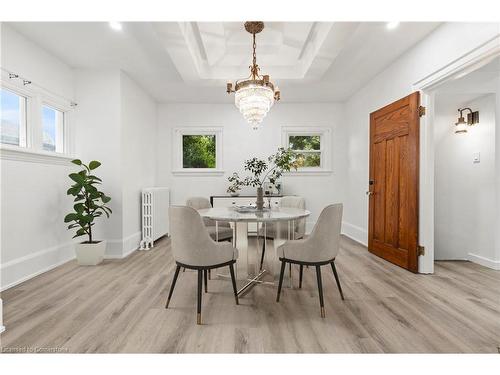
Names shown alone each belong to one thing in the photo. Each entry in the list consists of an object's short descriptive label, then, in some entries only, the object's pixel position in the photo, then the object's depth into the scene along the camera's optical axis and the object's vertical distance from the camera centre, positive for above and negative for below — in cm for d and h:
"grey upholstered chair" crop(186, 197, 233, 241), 298 -54
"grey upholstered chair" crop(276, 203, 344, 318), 209 -50
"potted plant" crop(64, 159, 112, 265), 322 -38
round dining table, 219 -53
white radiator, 426 -55
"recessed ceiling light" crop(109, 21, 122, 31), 263 +162
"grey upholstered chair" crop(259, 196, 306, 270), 302 -51
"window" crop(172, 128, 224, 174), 535 +65
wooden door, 307 +2
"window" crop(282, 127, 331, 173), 536 +80
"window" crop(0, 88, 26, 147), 276 +72
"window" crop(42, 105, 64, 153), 333 +72
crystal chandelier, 263 +91
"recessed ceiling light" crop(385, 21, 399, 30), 261 +161
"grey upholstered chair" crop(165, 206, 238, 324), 196 -47
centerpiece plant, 257 +20
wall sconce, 343 +83
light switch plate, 339 +35
